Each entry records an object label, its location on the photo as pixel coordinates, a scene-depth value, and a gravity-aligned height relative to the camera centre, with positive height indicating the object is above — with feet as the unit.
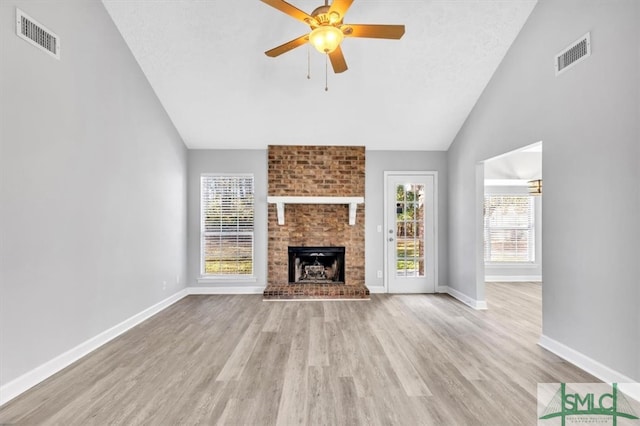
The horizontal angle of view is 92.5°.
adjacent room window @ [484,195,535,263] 21.48 -0.90
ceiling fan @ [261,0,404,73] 7.32 +4.79
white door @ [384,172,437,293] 17.63 -0.93
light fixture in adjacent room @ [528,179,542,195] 17.92 +1.71
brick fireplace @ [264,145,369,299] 17.29 +0.22
